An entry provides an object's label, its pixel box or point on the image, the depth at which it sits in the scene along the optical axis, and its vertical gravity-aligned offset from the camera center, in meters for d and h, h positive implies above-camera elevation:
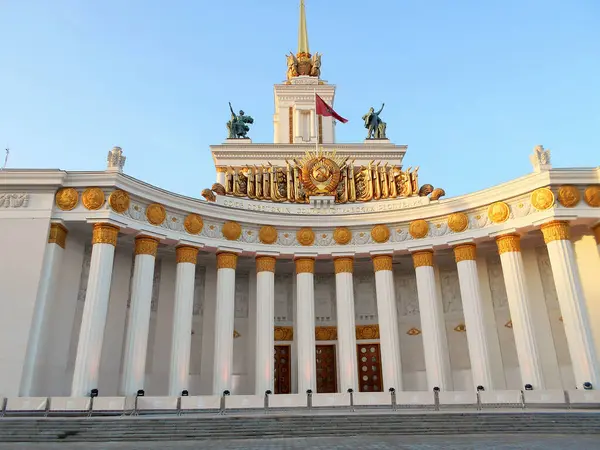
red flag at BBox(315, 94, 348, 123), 23.20 +13.40
